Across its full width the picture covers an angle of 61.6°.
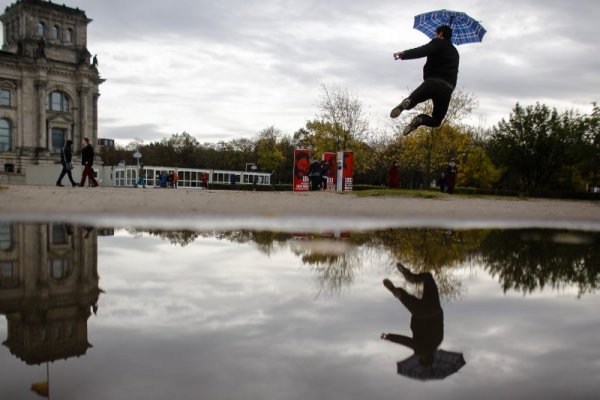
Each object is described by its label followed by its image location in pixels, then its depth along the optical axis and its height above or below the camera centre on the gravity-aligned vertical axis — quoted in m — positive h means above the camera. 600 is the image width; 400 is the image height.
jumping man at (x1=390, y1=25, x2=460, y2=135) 10.26 +2.14
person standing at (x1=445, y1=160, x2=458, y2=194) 27.67 +0.14
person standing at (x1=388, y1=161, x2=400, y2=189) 28.84 -0.06
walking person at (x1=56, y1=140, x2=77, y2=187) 21.34 +0.38
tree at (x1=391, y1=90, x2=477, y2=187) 39.81 +3.29
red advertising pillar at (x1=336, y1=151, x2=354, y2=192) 27.94 +0.21
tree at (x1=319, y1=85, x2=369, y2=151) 49.00 +5.63
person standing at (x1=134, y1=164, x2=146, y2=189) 46.39 -0.77
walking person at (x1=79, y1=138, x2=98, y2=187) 20.79 +0.39
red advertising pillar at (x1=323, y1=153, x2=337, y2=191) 30.73 +0.26
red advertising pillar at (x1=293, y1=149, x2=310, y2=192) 29.19 +0.19
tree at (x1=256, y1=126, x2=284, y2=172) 83.62 +3.07
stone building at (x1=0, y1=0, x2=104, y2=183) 59.03 +9.93
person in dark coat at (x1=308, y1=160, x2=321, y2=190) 27.47 -0.01
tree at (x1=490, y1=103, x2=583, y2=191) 43.59 +3.27
